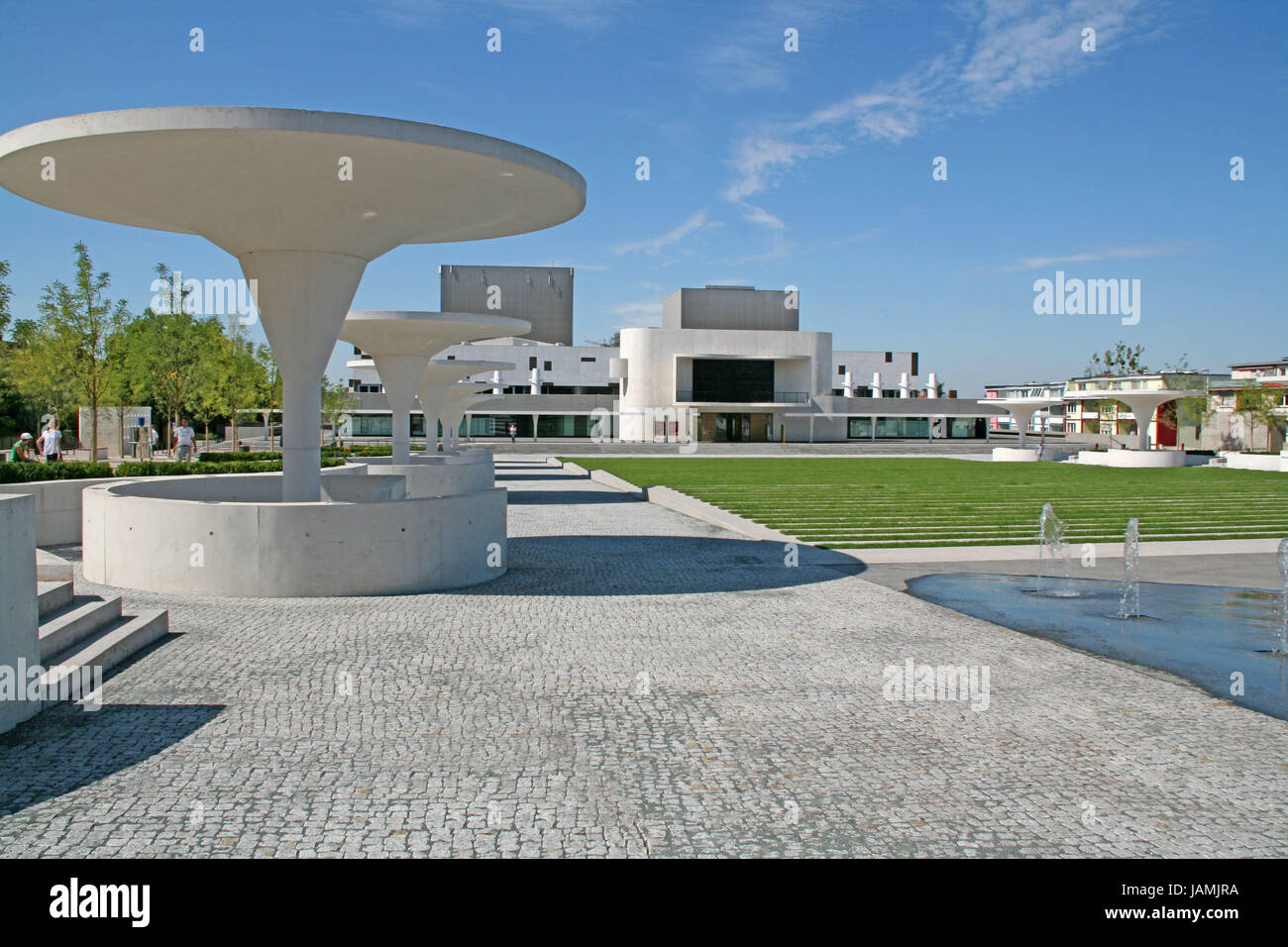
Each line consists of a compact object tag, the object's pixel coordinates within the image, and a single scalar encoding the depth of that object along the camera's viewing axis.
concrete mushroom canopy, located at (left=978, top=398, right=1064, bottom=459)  60.47
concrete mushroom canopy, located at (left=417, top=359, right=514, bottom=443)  34.06
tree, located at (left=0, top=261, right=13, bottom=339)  26.09
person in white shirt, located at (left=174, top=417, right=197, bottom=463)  31.39
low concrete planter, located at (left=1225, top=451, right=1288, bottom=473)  42.94
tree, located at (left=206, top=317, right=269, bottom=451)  42.62
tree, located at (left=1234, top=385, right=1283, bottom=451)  57.06
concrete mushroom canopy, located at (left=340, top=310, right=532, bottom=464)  24.56
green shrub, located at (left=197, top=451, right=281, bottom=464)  27.75
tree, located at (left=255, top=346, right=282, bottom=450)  46.97
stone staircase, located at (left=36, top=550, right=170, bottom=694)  7.78
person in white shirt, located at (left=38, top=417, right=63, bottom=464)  22.28
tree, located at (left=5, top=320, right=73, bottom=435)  32.65
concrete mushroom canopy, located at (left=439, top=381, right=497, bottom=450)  47.09
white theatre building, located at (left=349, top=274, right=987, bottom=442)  75.38
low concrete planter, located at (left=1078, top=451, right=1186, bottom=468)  46.75
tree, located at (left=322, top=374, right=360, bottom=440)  59.00
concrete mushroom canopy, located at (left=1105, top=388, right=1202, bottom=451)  51.41
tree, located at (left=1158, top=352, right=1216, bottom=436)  61.72
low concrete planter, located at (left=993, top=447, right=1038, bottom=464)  55.00
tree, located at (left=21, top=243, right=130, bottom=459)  29.88
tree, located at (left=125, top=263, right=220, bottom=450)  40.88
